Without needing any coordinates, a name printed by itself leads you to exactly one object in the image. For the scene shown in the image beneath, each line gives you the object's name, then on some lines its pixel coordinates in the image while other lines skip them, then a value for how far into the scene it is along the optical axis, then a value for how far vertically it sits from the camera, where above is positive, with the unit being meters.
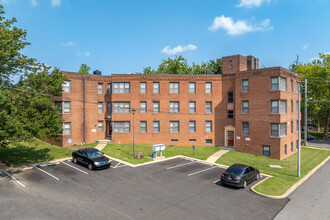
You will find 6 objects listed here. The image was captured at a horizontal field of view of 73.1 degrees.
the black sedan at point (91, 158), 20.20 -4.41
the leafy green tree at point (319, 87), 44.19 +5.11
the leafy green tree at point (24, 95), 17.50 +1.39
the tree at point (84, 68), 79.00 +15.71
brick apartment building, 31.47 +0.70
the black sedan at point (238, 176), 16.66 -4.92
